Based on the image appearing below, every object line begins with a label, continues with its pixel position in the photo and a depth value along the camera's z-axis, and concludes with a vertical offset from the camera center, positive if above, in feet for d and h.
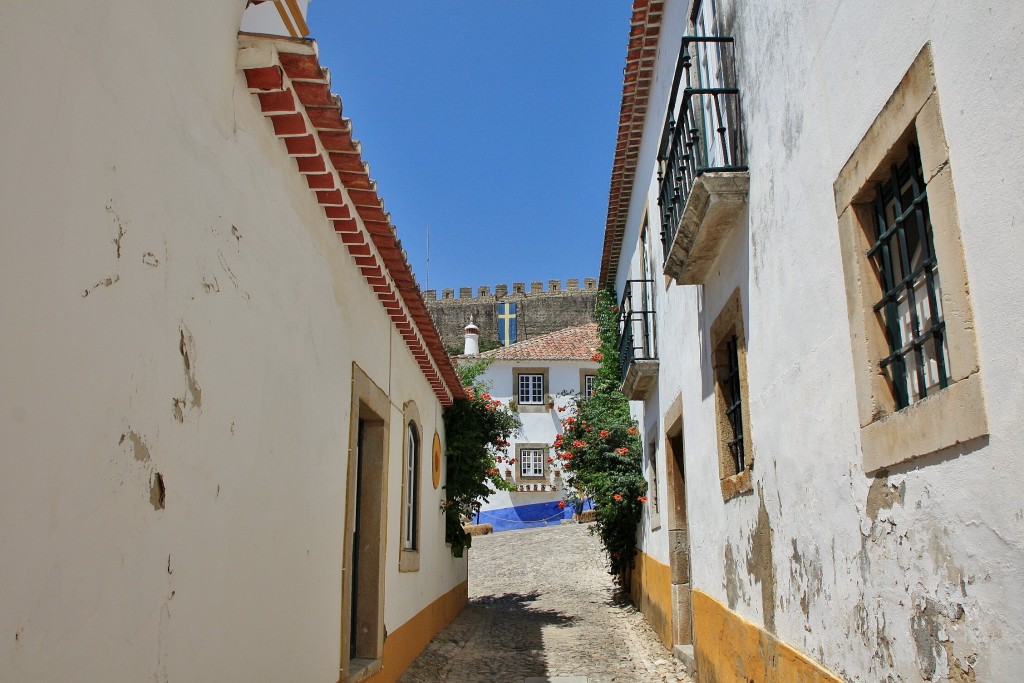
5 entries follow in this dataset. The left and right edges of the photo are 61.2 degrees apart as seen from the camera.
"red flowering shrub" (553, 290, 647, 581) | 43.88 +3.49
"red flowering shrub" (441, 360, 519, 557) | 43.39 +3.58
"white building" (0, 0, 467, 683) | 7.96 +2.31
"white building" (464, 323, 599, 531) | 110.52 +15.40
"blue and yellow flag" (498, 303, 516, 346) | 193.98 +44.40
